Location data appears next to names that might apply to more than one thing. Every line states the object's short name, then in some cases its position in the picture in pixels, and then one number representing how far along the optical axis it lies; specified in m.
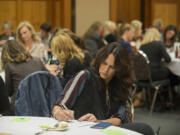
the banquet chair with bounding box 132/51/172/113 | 7.75
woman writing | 3.68
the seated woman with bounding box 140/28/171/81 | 8.49
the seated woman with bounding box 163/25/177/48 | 11.25
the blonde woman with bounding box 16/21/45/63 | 8.38
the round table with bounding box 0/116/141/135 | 2.93
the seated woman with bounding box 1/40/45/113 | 5.62
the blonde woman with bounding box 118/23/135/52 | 9.99
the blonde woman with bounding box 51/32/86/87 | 6.08
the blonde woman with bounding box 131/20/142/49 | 11.97
